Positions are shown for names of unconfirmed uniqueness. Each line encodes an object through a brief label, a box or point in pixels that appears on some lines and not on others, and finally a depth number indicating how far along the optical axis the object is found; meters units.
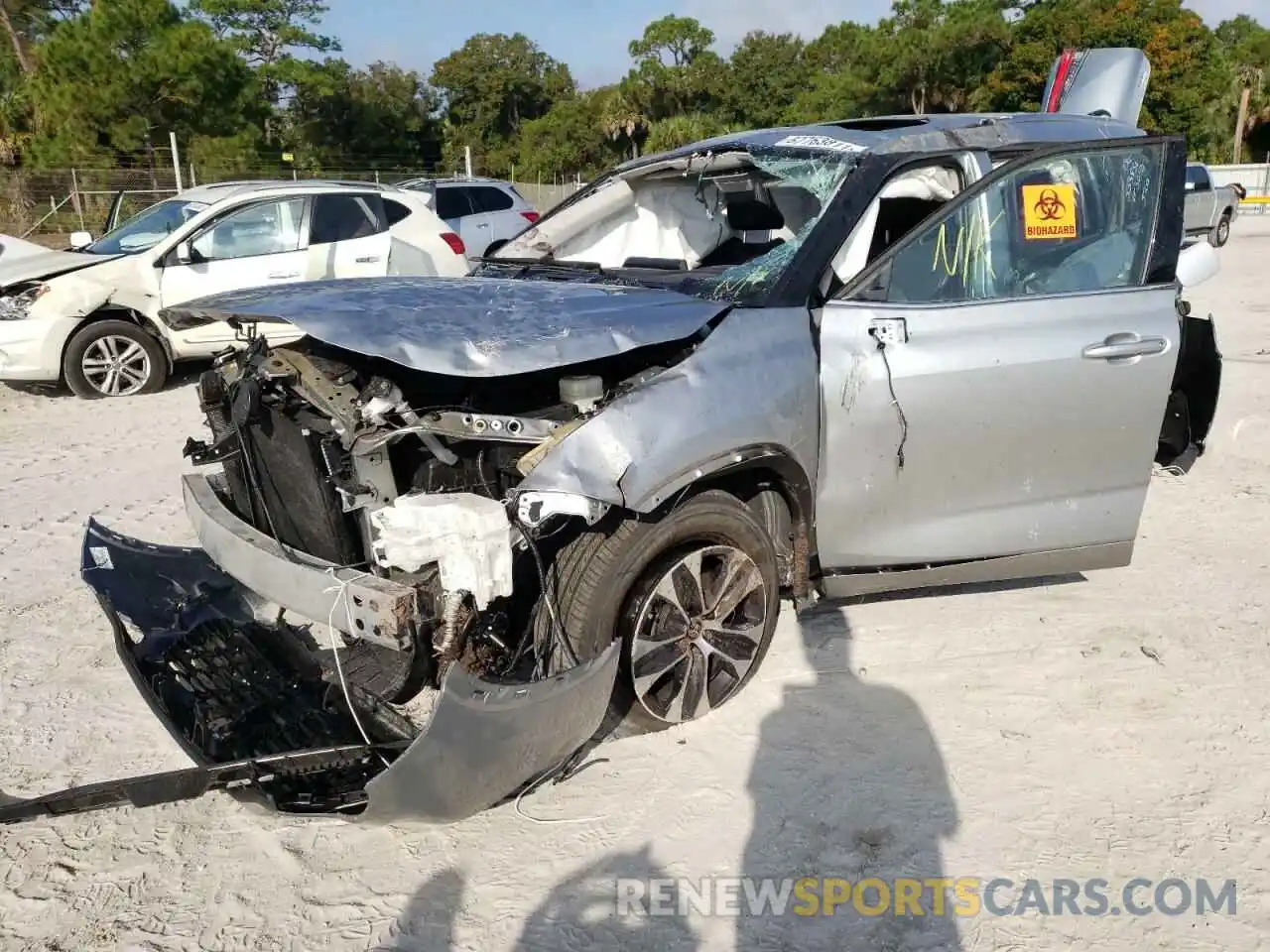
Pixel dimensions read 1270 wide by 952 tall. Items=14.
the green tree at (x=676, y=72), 56.44
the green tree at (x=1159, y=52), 38.75
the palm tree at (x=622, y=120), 52.81
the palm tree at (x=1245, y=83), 44.05
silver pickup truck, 19.33
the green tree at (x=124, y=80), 25.61
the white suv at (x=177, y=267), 7.93
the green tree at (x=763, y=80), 58.94
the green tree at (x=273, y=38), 44.09
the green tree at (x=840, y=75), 50.78
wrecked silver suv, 2.61
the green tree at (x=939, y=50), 46.03
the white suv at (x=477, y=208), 13.16
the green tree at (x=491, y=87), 60.73
